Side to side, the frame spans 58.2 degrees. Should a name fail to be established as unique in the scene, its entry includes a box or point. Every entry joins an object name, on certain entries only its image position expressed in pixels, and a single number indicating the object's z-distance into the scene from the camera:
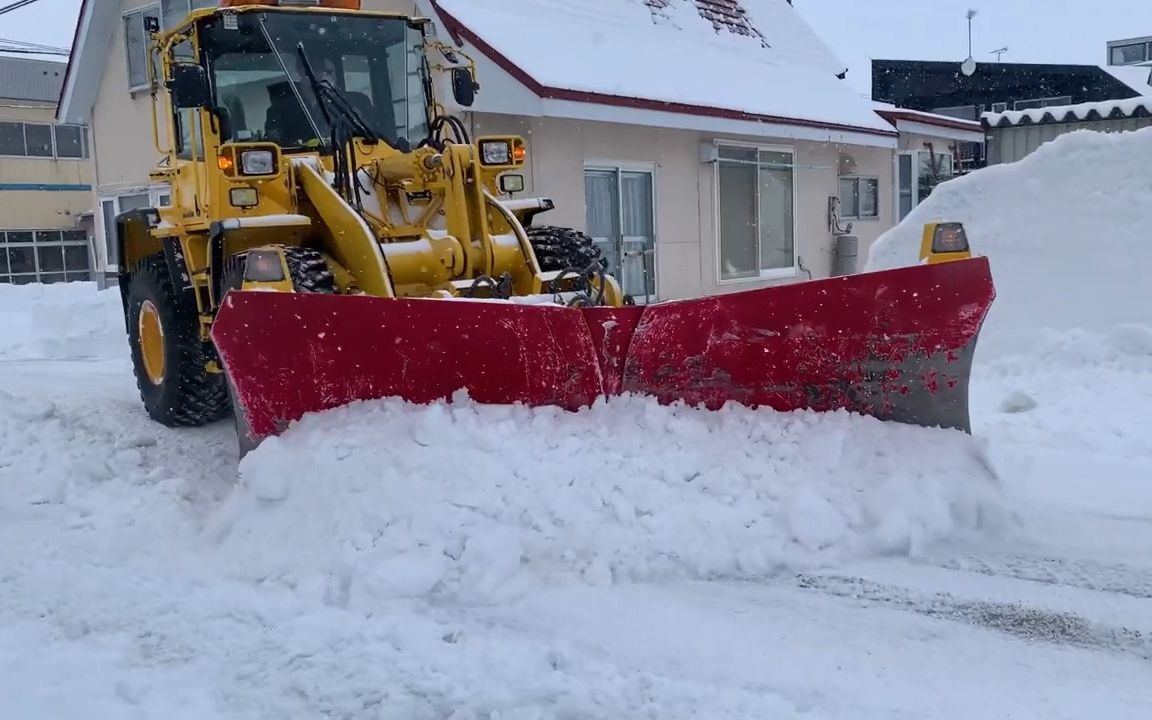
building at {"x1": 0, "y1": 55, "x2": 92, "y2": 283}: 28.94
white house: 11.03
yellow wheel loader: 4.66
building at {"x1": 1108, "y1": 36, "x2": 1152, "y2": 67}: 38.31
